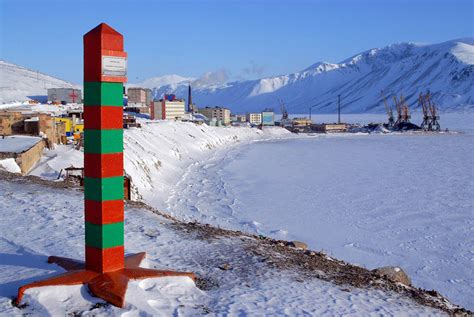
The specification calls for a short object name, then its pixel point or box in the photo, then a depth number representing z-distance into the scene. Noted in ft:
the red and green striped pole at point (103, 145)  17.34
